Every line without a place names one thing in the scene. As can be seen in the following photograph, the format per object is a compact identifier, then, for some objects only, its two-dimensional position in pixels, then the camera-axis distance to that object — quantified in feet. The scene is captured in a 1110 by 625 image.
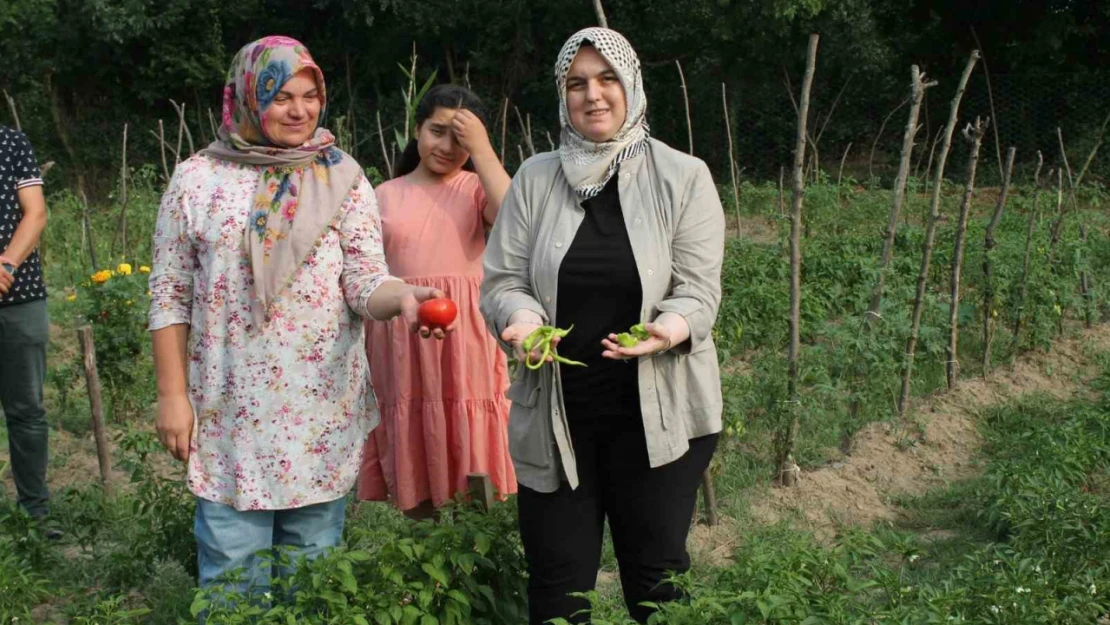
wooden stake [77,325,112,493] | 14.35
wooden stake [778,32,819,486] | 14.56
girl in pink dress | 11.09
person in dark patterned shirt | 13.12
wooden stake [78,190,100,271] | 21.17
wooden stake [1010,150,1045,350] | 20.63
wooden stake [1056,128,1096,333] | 22.75
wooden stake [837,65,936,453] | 16.22
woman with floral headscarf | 8.53
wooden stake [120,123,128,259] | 23.94
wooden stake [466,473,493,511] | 10.07
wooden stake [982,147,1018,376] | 19.98
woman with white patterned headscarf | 8.30
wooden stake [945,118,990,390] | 18.66
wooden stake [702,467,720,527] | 13.92
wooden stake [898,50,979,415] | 17.74
